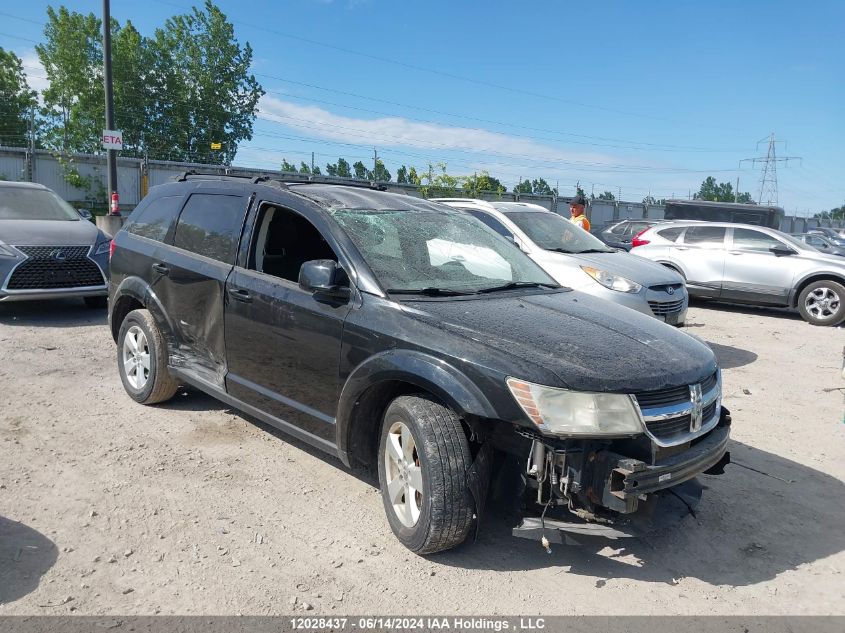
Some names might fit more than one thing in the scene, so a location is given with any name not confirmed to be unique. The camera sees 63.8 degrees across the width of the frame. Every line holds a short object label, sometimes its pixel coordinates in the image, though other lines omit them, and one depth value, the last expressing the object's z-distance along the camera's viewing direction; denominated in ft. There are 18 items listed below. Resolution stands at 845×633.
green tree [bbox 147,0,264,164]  166.30
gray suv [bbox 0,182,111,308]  26.43
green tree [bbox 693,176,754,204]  228.02
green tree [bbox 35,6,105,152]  146.41
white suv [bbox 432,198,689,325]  23.06
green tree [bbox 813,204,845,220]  288.02
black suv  9.82
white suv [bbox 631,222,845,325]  36.27
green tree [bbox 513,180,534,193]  128.85
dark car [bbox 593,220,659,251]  56.49
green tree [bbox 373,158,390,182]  99.62
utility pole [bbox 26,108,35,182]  78.64
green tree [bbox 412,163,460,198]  74.59
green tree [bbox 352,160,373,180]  156.29
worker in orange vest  33.42
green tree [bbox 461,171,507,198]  82.17
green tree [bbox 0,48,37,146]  148.46
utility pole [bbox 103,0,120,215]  55.06
